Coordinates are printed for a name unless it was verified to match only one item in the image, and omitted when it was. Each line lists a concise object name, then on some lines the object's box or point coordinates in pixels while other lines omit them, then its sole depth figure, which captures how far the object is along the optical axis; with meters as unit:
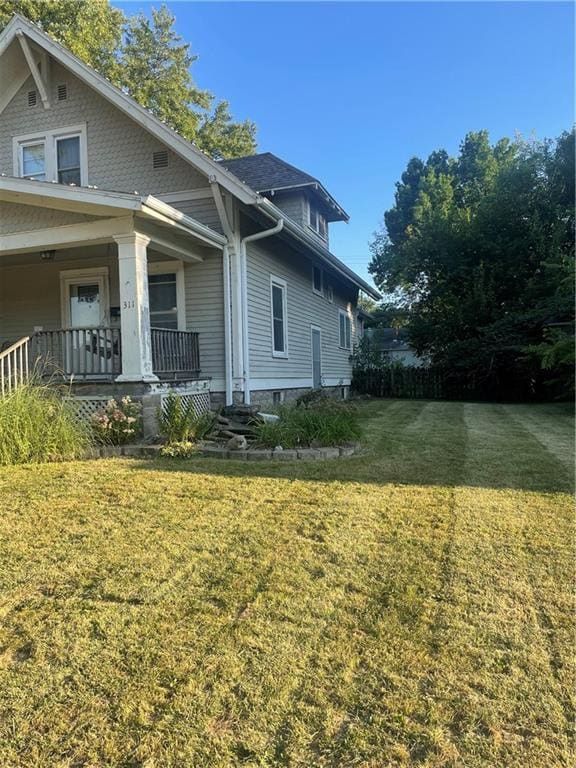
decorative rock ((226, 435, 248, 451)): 6.27
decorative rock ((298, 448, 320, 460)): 6.02
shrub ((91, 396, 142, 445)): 6.54
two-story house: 7.10
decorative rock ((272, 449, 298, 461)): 5.98
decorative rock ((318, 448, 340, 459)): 6.05
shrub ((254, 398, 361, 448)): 6.36
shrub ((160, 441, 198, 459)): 6.04
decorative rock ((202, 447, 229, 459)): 6.12
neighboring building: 37.41
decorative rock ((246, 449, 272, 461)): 5.99
